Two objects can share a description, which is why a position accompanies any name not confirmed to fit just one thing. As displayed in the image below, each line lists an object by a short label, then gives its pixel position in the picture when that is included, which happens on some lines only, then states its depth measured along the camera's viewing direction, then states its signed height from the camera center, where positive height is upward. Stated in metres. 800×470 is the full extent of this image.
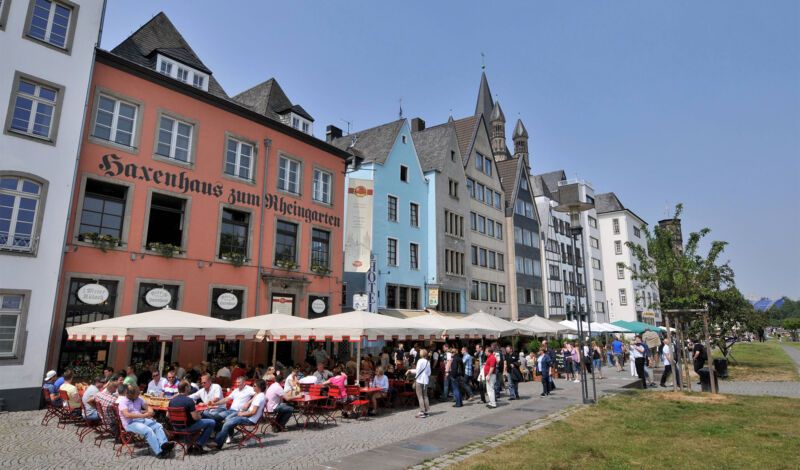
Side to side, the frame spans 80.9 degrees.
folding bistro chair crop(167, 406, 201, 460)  8.50 -1.72
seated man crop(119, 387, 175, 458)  8.35 -1.77
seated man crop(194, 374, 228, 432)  9.98 -1.47
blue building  28.75 +7.34
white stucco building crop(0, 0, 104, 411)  13.12 +4.72
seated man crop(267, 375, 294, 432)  10.58 -1.77
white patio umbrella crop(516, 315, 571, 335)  23.52 +0.20
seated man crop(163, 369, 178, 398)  11.38 -1.49
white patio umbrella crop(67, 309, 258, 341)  11.88 -0.09
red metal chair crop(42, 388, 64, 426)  11.09 -2.05
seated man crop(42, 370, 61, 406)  11.11 -1.55
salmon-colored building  15.56 +4.66
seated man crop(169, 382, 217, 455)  8.55 -1.75
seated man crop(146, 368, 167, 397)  11.29 -1.45
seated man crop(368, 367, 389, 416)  12.94 -1.63
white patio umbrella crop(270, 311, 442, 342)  13.09 -0.05
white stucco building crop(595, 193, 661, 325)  64.06 +10.72
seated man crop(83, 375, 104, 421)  9.71 -1.62
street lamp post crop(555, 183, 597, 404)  14.18 +3.70
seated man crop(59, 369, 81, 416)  10.55 -1.62
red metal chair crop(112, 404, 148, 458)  8.73 -2.19
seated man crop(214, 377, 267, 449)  9.03 -1.75
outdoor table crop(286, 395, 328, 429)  11.22 -1.88
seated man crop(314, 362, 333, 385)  12.85 -1.30
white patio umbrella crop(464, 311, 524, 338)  19.48 +0.16
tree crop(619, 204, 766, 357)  23.50 +2.49
